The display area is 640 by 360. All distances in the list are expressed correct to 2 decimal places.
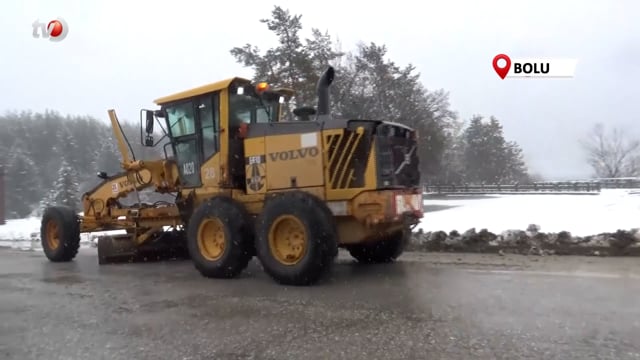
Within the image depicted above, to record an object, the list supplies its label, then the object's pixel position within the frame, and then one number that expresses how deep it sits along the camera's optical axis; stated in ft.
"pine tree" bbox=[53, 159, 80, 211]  154.81
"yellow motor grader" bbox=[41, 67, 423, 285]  27.73
